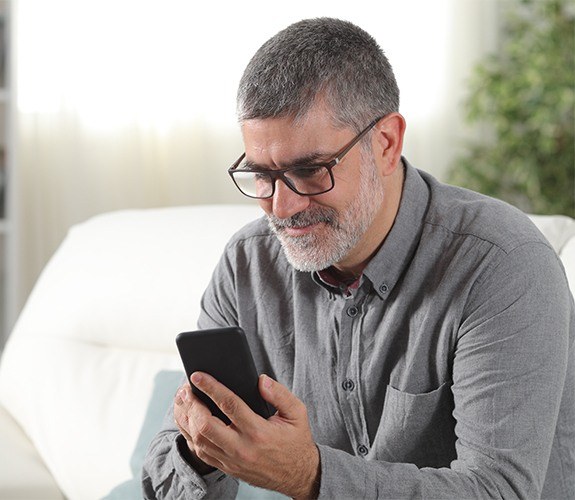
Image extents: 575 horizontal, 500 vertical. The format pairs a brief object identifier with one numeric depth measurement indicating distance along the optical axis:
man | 1.46
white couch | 1.99
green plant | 3.47
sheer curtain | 3.60
